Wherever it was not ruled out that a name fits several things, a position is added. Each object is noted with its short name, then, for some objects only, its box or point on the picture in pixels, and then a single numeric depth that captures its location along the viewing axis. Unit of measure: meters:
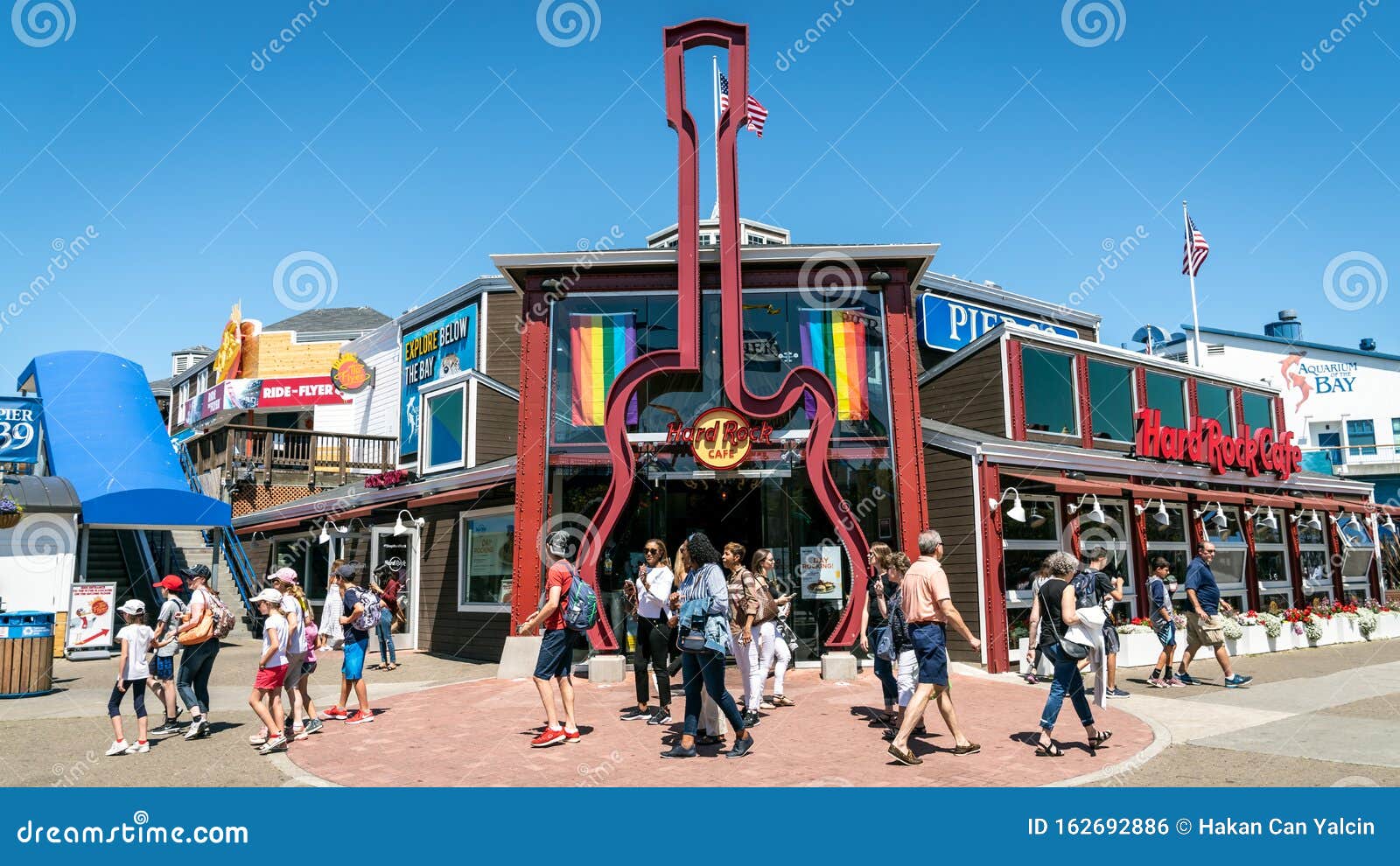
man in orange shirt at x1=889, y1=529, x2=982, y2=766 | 7.24
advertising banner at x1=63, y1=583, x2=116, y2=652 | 16.59
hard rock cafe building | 13.67
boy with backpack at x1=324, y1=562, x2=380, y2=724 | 9.61
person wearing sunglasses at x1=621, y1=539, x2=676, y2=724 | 8.89
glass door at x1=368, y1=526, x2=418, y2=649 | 17.83
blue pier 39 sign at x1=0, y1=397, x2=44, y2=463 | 18.55
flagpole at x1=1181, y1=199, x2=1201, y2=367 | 25.81
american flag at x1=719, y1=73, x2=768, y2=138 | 18.47
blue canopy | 18.27
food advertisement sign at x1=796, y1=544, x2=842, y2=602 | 14.11
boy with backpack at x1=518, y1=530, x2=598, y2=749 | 8.16
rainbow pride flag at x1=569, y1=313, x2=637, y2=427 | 14.44
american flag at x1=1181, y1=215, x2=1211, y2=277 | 25.77
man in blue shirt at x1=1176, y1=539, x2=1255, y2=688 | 11.37
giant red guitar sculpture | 13.45
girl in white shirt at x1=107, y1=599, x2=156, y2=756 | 8.44
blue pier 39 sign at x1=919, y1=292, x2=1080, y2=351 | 20.69
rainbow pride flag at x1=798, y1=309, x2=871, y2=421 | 14.38
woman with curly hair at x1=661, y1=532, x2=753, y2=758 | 7.52
